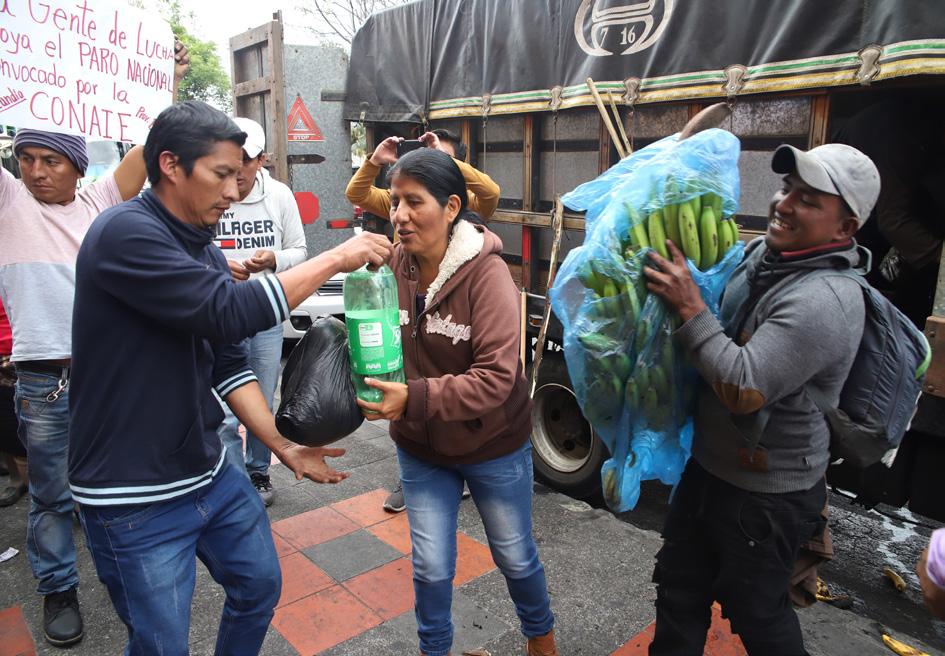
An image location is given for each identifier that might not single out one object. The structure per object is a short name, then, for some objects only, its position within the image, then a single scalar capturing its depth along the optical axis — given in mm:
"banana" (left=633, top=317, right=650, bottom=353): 2061
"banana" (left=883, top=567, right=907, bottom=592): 3633
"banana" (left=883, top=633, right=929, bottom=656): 2881
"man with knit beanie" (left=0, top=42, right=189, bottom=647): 2789
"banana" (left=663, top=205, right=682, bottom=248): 2027
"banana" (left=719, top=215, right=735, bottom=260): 2113
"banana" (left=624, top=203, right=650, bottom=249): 2018
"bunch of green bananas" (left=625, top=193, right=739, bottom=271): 2018
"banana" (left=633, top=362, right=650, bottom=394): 2127
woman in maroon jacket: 2225
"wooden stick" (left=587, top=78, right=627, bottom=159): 3194
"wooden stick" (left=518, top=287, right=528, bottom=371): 4543
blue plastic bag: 2037
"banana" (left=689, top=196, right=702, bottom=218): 2025
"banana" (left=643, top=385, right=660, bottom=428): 2152
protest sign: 2684
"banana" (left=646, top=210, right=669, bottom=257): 2016
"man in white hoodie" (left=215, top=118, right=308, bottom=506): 3701
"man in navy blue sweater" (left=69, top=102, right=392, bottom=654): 1727
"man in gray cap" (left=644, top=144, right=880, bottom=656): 1877
